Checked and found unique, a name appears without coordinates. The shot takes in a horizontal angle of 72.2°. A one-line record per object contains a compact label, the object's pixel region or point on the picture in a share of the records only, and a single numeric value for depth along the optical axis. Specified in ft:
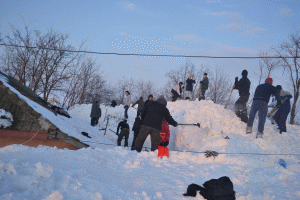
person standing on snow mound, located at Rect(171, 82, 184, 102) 46.25
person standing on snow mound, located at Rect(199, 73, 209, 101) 41.34
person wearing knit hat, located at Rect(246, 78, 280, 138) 22.12
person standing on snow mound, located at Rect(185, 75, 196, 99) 45.47
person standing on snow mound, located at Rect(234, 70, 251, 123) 28.02
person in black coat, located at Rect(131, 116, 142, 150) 28.20
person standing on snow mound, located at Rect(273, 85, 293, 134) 25.48
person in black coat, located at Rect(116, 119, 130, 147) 31.09
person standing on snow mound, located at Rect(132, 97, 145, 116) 42.09
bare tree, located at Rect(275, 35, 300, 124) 59.67
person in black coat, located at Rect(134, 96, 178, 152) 18.89
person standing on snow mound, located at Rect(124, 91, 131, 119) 51.87
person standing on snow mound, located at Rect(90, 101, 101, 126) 44.06
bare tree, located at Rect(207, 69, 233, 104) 98.89
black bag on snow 9.95
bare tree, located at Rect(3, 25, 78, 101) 53.11
